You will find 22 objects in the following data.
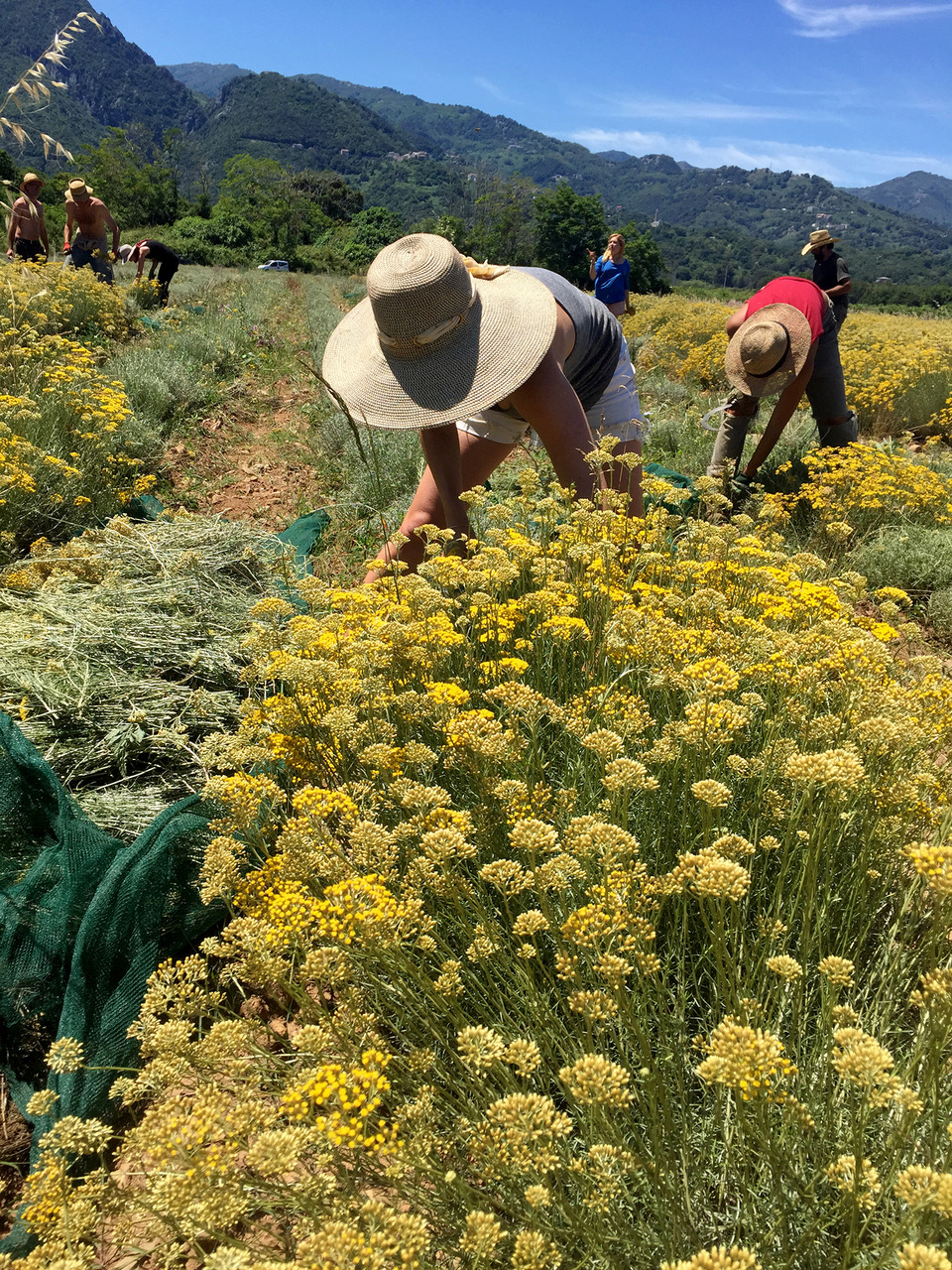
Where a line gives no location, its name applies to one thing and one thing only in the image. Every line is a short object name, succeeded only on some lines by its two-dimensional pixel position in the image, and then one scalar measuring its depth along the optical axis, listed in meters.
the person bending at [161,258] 14.61
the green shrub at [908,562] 4.77
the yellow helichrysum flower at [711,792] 1.34
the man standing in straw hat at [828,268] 6.68
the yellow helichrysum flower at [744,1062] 0.93
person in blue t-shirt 11.16
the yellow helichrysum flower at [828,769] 1.30
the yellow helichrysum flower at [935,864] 1.06
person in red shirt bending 4.96
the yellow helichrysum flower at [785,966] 1.17
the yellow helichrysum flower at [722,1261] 0.84
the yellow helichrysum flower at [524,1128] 0.98
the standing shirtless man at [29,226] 10.08
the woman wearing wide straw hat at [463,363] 2.61
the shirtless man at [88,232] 10.68
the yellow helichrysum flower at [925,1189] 0.84
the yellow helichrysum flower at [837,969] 1.12
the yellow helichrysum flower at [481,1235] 0.98
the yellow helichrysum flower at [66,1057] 1.30
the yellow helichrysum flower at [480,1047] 1.09
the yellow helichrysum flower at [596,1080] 1.01
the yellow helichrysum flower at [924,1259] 0.76
